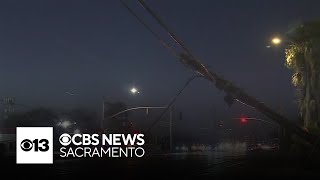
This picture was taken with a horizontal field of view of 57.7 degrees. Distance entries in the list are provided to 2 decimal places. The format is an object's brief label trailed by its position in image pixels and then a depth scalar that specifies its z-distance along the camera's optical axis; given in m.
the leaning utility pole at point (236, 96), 15.15
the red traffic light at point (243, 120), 31.42
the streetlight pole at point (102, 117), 32.83
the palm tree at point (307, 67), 19.28
